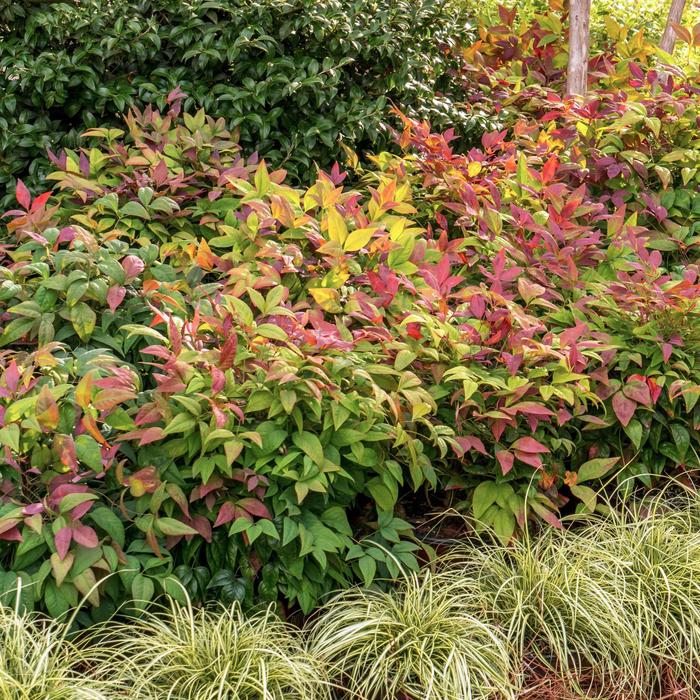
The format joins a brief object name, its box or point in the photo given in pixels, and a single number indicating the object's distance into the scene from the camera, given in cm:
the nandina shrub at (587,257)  313
